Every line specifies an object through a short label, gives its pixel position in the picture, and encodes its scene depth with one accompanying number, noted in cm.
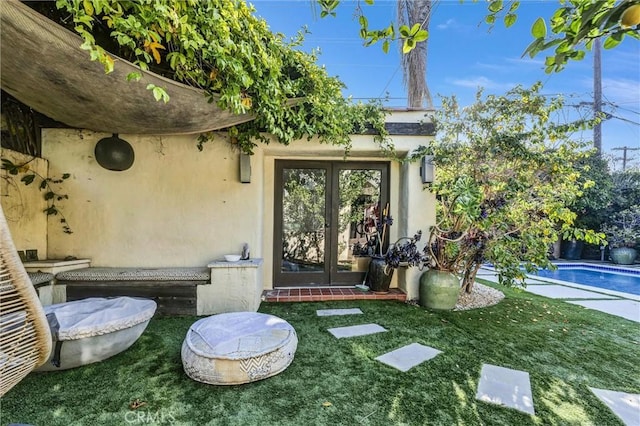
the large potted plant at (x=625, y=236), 916
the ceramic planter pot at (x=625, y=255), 915
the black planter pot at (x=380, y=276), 463
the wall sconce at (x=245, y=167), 433
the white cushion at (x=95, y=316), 221
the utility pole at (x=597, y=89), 1181
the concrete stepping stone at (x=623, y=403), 190
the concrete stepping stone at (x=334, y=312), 385
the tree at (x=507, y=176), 392
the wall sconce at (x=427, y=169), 429
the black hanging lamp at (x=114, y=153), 419
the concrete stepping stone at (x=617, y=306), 412
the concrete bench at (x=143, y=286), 367
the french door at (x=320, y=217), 511
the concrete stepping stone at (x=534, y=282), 633
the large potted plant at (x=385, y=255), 431
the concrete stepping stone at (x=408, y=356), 256
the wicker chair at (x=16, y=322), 91
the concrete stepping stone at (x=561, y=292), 518
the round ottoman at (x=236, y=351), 216
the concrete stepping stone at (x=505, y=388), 205
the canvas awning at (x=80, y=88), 186
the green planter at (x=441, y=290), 412
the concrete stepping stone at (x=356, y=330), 320
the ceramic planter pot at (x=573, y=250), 1030
